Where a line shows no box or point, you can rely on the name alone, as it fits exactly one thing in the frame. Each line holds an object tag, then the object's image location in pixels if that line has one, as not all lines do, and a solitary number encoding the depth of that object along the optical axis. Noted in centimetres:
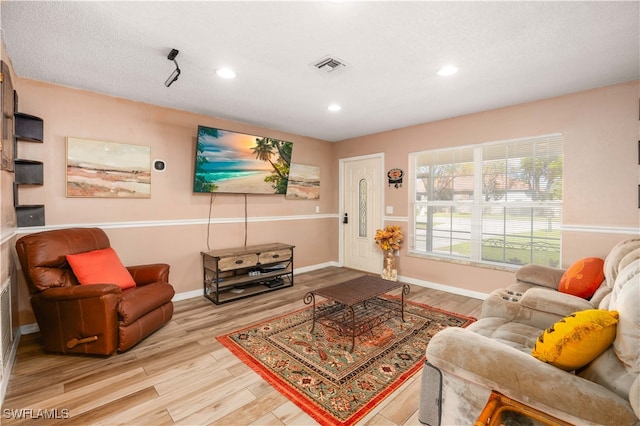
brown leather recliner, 230
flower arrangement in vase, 461
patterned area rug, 190
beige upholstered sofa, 106
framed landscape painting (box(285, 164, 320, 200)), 509
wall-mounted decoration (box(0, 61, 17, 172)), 205
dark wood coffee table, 273
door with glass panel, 509
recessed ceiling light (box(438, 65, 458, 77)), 255
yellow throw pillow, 119
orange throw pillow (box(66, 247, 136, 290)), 254
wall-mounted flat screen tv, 380
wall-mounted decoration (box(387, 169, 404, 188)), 469
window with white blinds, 343
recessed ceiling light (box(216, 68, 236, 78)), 262
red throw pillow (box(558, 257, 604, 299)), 227
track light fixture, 228
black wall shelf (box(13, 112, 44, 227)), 267
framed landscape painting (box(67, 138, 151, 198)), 307
